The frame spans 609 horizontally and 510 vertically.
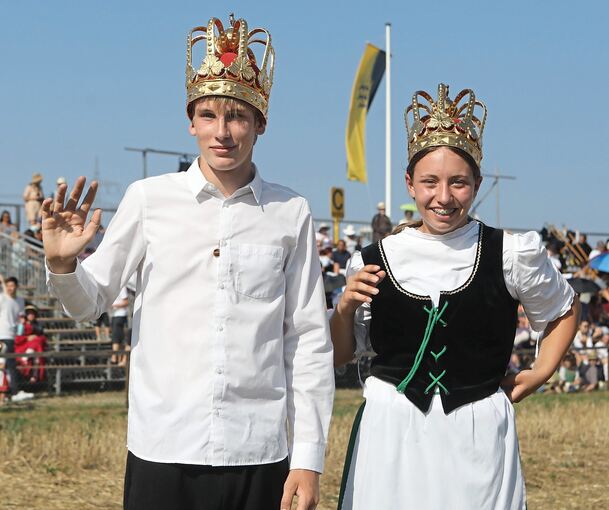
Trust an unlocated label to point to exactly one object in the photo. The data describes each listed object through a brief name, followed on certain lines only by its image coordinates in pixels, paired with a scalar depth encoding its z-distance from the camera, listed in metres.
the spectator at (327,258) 16.70
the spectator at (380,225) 12.95
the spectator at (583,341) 16.47
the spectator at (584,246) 22.92
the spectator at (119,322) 15.94
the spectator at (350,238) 20.55
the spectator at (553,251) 20.51
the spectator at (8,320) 14.38
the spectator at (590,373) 16.38
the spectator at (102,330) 18.33
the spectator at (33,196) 18.66
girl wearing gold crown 3.71
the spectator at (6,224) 19.31
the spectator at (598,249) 20.75
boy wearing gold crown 3.27
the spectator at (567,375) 16.25
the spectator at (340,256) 17.34
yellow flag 23.53
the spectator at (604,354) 16.67
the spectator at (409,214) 17.20
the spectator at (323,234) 18.44
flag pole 25.58
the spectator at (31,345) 14.11
